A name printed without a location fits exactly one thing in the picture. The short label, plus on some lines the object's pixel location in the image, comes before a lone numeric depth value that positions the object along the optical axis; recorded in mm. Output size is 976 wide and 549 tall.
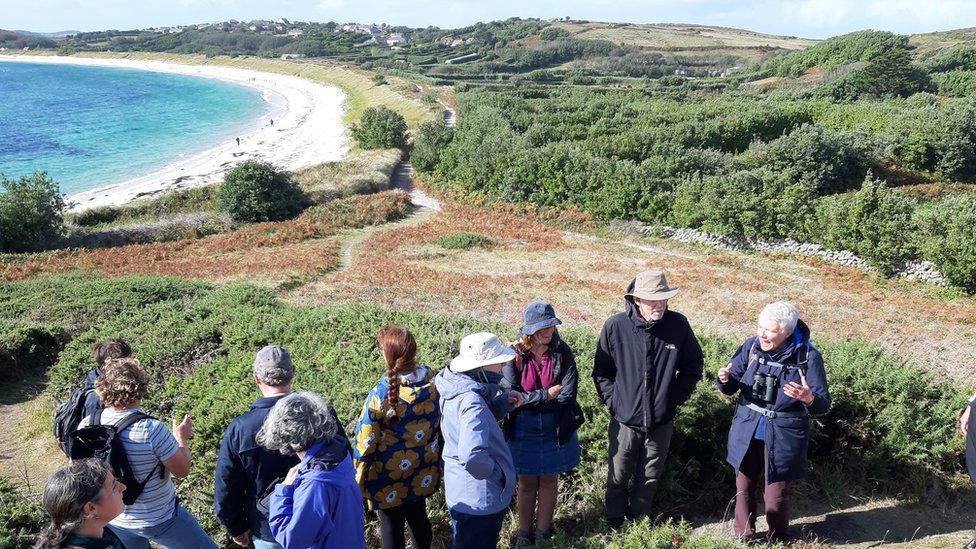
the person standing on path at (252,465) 4020
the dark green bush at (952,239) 16078
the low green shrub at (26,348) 10586
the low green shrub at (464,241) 22719
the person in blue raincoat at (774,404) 4602
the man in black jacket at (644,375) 4926
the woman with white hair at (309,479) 3445
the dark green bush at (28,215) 25047
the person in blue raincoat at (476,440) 4062
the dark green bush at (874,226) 17844
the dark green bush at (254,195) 29734
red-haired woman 4406
